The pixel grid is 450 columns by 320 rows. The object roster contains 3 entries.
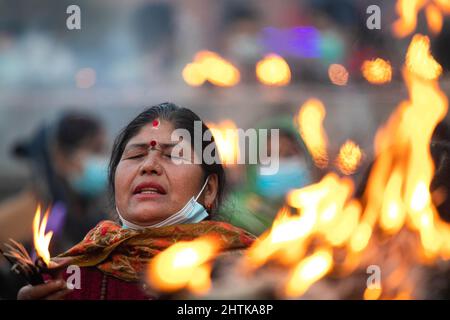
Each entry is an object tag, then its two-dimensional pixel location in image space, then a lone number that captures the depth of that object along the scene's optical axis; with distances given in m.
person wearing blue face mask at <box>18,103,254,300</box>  6.07
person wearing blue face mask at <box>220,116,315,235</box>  6.76
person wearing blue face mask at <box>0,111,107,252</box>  7.44
